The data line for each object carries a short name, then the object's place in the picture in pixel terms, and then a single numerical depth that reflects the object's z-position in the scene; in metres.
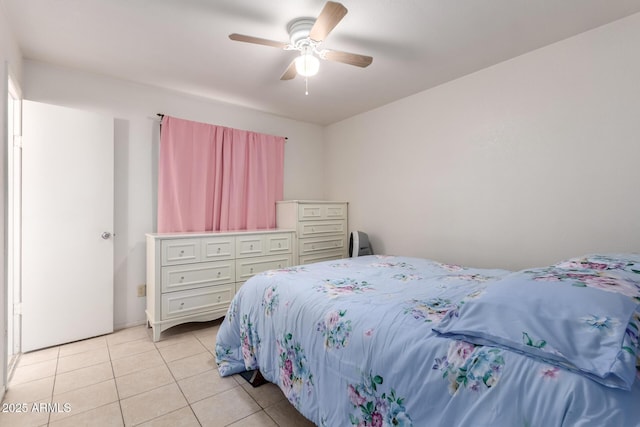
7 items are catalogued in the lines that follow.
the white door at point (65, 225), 2.40
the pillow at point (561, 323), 0.74
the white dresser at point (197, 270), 2.62
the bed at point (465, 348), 0.75
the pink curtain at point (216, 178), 3.05
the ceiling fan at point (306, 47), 1.81
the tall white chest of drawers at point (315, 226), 3.51
